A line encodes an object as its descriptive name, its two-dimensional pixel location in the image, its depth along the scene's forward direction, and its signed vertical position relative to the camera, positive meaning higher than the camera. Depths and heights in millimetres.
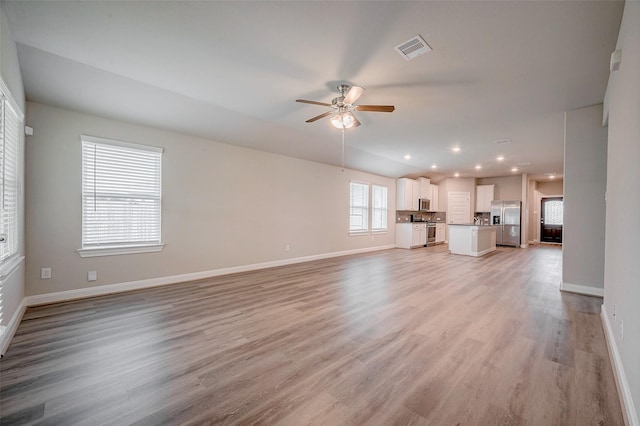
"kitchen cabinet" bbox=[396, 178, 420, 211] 9883 +712
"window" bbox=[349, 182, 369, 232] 8281 +166
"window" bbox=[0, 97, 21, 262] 2262 +288
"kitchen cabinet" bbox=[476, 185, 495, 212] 11030 +727
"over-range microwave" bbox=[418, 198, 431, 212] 10477 +362
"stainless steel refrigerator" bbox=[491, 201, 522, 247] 10266 -248
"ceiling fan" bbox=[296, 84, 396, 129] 3111 +1320
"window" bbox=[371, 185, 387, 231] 9102 +159
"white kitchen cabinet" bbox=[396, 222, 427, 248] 9625 -804
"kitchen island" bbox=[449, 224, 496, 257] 7709 -769
